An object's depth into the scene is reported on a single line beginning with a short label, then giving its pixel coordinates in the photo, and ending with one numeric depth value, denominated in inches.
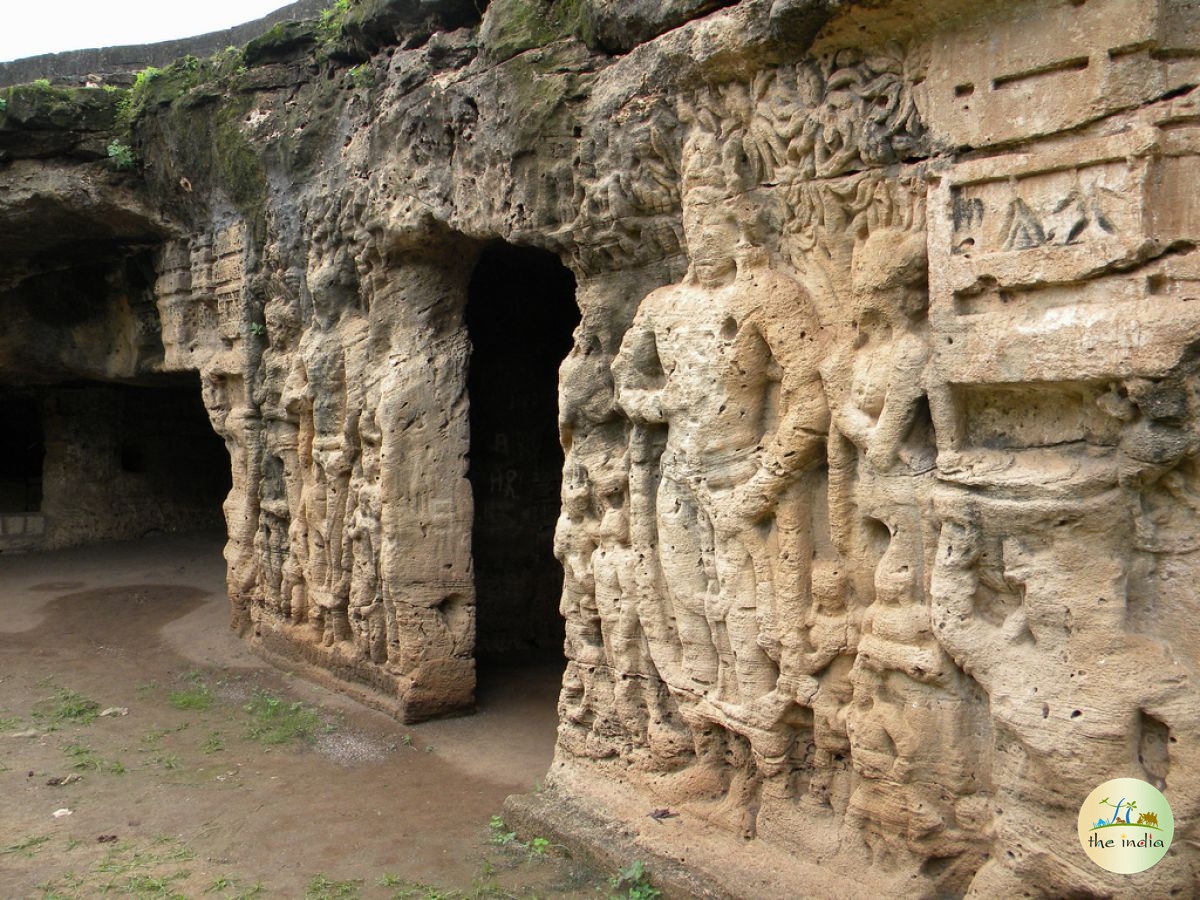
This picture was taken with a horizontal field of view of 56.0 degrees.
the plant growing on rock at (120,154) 346.9
